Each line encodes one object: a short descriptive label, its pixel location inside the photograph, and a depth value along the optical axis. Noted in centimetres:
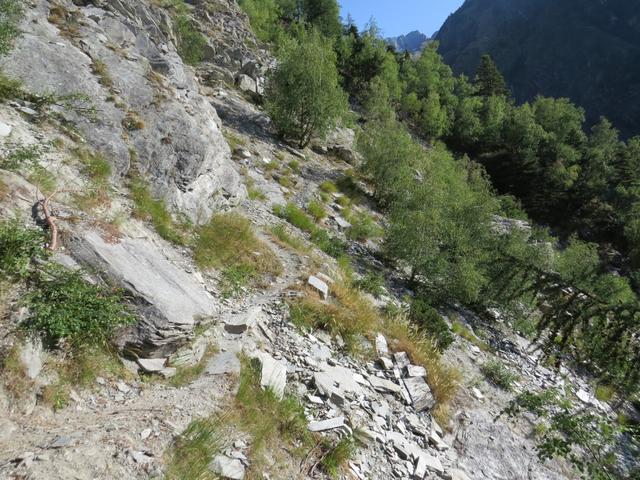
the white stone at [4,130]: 623
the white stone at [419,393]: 703
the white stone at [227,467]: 374
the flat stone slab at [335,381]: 590
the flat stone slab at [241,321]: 628
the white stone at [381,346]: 786
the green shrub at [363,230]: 1569
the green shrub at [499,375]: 974
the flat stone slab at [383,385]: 688
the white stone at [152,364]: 464
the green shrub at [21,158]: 573
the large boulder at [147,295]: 476
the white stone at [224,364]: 521
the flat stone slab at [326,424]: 518
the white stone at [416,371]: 759
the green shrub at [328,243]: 1261
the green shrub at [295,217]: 1362
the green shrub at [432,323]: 1000
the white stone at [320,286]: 848
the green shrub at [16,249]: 406
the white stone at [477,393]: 864
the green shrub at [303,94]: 2031
